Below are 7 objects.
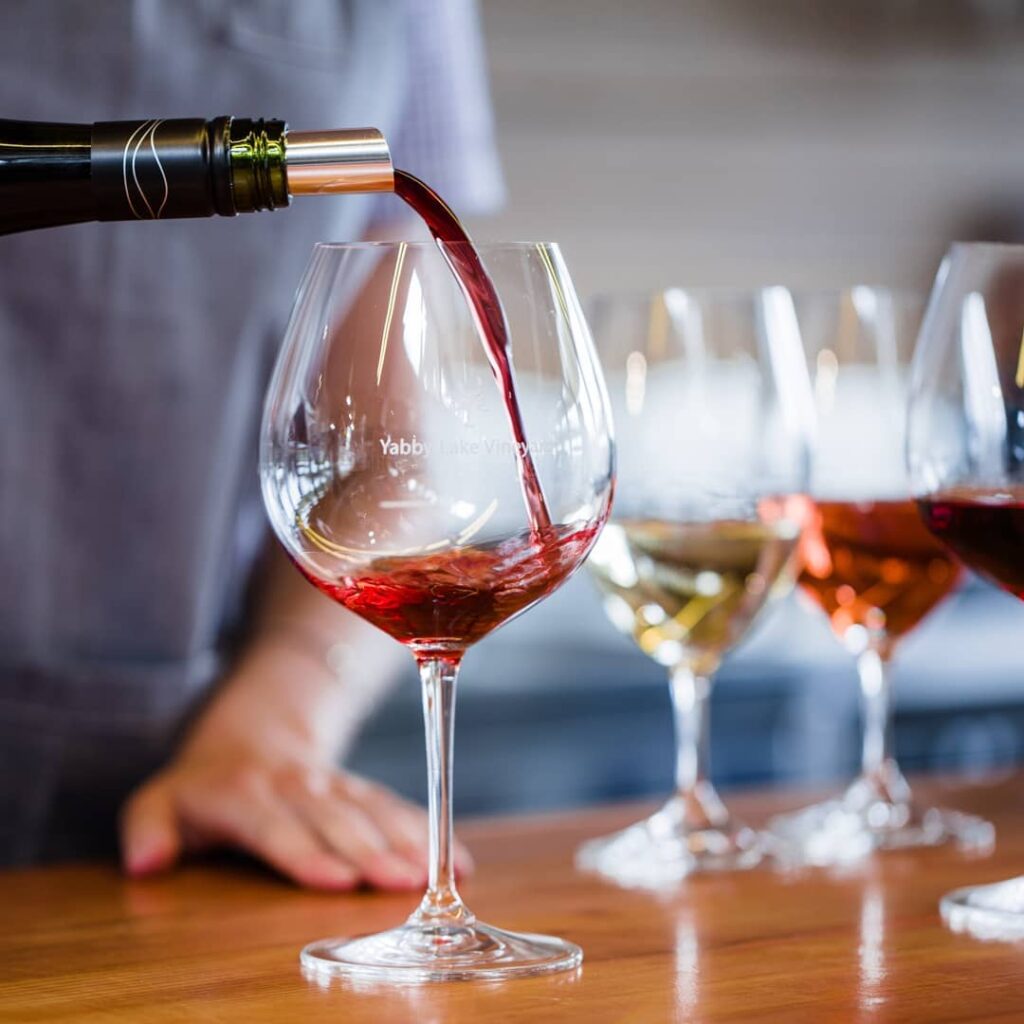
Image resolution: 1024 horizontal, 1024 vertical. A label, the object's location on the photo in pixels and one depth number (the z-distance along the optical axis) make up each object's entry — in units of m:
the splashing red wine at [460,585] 0.91
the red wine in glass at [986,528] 1.00
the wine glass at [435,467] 0.90
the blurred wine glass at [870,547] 1.21
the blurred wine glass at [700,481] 1.16
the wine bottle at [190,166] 0.88
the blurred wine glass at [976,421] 1.00
